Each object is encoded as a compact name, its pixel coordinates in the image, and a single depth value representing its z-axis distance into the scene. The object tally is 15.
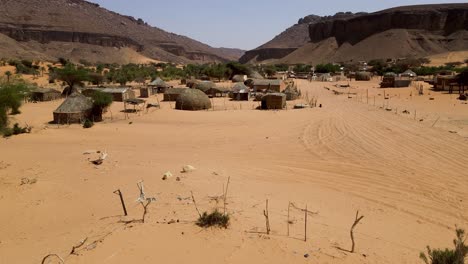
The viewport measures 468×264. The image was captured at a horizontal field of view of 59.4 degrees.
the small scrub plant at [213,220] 7.58
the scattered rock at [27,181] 10.86
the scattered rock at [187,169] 11.73
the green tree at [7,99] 19.33
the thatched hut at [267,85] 35.44
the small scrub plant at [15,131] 18.11
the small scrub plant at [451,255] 5.55
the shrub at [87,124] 19.97
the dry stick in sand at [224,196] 8.26
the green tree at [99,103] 22.17
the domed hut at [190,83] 39.06
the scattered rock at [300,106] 25.77
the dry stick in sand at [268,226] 7.24
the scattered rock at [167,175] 11.03
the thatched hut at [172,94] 31.02
